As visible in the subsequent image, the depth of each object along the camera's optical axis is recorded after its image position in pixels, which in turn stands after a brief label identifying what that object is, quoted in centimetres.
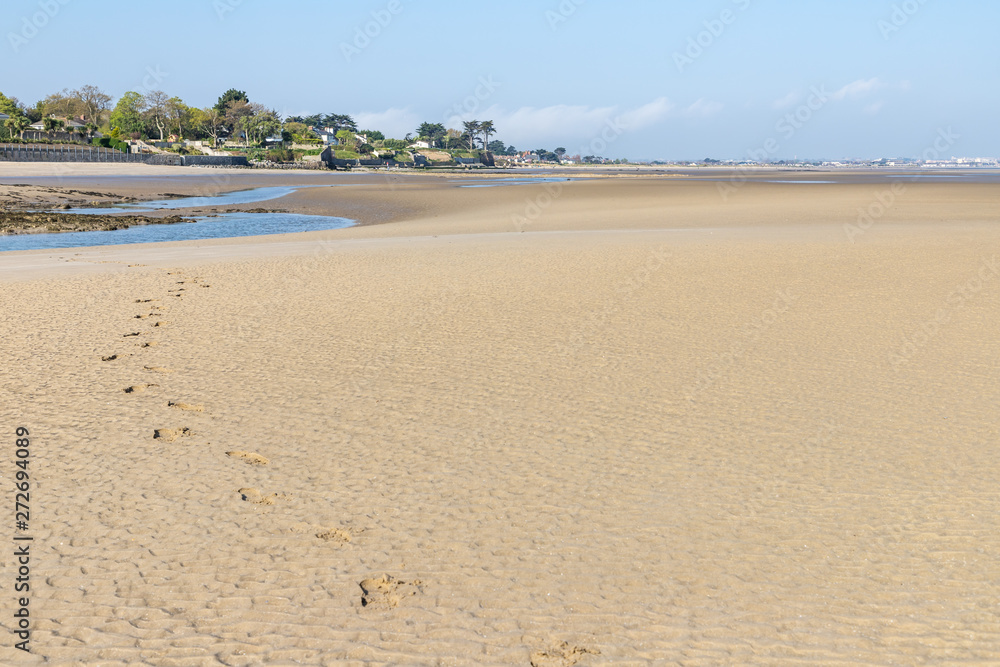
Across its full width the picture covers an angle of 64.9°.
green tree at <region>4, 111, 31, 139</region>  11169
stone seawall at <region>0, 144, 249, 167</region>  8508
